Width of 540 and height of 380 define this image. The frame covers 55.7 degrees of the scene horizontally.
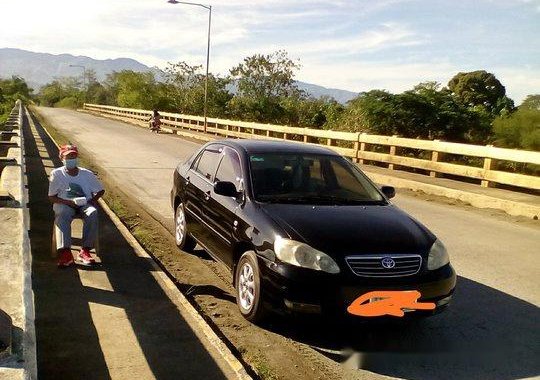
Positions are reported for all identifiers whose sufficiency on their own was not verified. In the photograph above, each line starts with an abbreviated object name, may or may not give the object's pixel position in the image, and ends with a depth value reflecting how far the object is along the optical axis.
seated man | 5.40
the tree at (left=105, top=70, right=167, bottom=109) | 57.84
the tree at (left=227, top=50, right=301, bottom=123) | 42.97
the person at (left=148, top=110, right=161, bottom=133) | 31.61
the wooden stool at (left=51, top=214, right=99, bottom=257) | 5.56
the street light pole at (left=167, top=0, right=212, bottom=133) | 29.58
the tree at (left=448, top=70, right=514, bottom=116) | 44.53
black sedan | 3.80
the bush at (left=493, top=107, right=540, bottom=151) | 14.46
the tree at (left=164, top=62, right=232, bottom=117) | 42.25
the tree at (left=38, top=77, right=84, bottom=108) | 98.69
